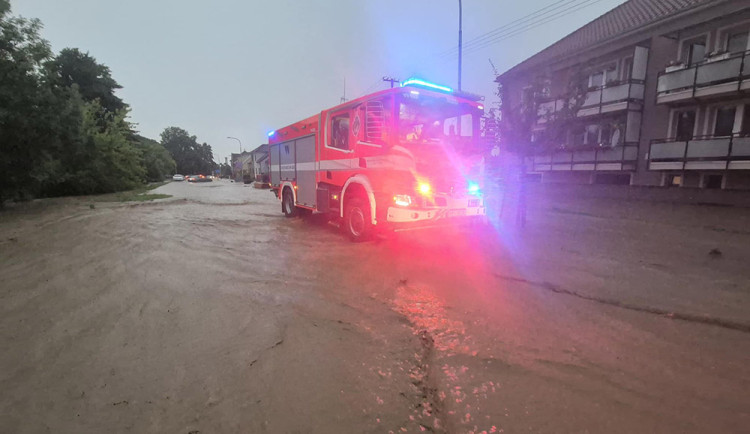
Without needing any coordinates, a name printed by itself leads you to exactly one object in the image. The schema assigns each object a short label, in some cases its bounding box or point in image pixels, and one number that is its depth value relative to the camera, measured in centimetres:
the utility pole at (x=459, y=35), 1866
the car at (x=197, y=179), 6607
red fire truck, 621
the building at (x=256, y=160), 6634
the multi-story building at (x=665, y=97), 1347
